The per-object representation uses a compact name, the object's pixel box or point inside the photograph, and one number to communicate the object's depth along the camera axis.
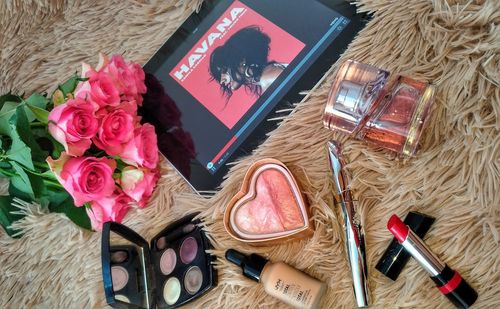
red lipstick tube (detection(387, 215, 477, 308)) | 0.56
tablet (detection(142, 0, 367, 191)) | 0.69
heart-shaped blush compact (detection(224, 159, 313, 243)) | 0.65
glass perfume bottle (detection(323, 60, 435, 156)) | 0.61
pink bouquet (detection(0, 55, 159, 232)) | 0.63
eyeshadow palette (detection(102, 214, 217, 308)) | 0.65
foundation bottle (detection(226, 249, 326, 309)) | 0.61
